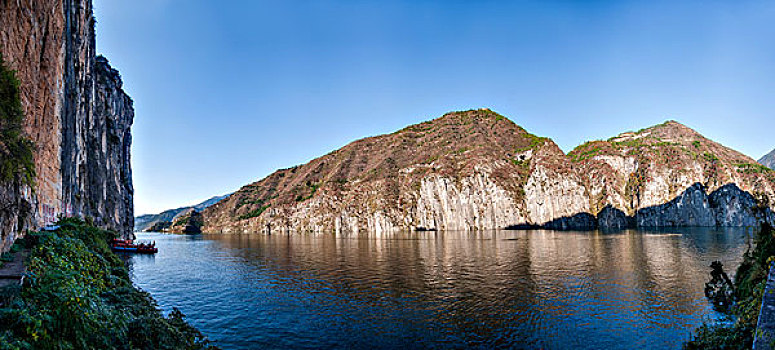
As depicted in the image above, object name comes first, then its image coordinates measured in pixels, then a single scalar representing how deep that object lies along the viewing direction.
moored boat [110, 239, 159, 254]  63.41
